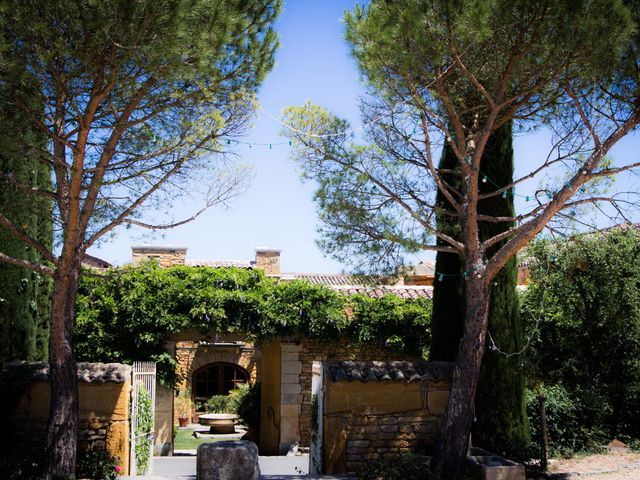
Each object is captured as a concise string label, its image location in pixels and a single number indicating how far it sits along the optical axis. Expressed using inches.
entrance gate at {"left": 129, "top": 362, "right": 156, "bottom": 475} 362.3
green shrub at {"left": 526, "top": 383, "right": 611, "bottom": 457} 418.9
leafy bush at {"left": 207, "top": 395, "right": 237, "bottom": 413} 806.5
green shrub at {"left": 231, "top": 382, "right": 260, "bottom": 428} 655.8
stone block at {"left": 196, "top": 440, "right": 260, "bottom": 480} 302.7
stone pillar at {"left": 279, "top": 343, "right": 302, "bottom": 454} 534.0
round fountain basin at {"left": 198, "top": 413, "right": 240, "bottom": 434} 711.1
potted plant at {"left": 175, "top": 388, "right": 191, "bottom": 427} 815.7
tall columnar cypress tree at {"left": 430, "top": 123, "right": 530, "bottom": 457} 397.1
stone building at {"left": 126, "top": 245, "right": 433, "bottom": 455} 514.6
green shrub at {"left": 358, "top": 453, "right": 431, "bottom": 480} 318.0
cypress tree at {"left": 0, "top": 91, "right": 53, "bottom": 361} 383.9
